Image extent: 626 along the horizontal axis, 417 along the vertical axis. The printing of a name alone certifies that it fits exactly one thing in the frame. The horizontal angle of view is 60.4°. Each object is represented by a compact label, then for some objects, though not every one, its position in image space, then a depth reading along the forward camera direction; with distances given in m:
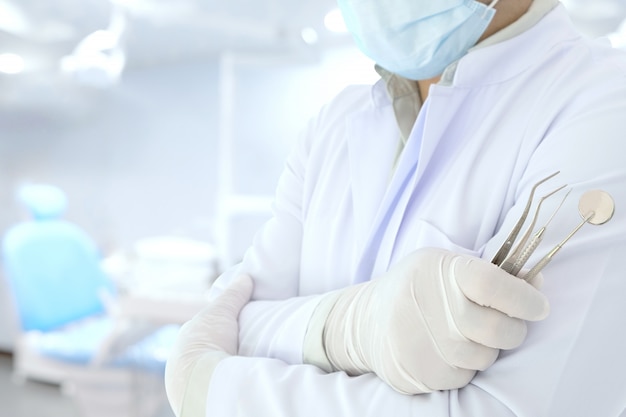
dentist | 0.40
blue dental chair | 2.32
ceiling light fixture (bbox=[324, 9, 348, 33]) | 2.72
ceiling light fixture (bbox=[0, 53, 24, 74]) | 3.19
